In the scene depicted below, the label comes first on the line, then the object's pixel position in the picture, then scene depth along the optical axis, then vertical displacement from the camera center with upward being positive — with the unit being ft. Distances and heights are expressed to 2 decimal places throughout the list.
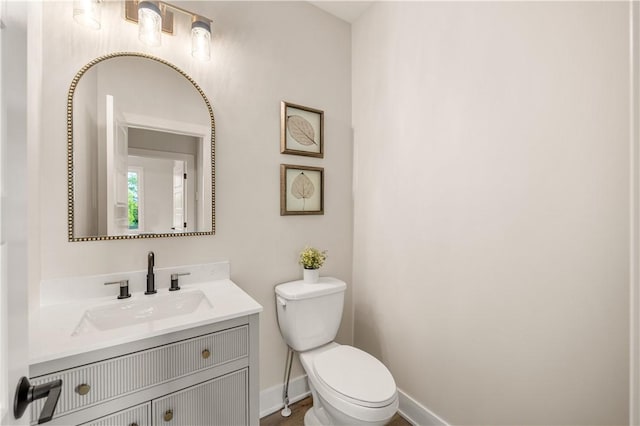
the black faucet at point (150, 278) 4.36 -1.01
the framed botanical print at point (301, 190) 5.89 +0.49
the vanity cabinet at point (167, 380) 2.84 -1.90
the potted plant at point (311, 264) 5.74 -1.04
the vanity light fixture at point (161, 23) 4.32 +3.03
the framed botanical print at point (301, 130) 5.85 +1.76
